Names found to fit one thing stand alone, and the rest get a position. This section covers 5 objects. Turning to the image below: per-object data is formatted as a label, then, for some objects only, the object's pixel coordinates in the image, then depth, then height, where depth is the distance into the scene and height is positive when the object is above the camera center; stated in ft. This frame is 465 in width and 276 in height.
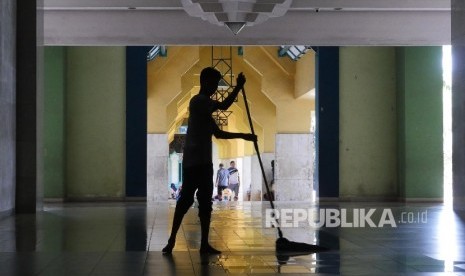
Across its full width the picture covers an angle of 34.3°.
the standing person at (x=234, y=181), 95.64 -4.37
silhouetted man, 21.93 -0.25
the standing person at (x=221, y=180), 88.79 -3.84
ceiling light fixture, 47.24 +8.93
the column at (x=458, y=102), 39.81 +2.38
